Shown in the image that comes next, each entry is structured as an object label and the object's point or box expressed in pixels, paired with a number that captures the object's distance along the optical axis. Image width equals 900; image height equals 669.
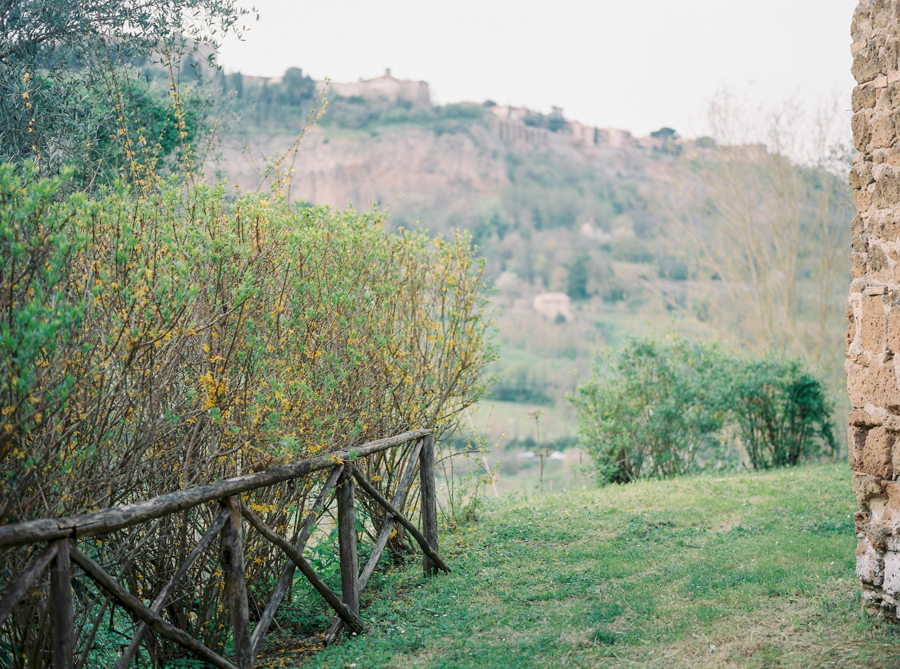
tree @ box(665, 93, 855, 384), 16.22
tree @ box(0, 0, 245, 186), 5.55
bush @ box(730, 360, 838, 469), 10.61
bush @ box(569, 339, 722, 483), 10.37
